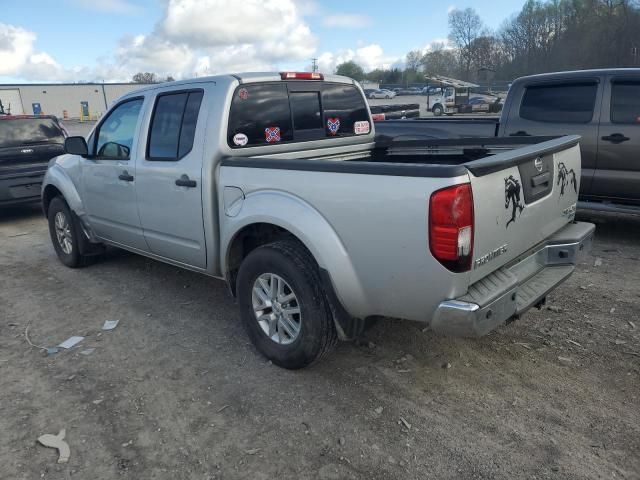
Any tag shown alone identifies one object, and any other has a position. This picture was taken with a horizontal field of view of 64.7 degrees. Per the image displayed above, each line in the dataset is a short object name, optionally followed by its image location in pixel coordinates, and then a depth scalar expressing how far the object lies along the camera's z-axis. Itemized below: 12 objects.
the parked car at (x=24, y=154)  7.93
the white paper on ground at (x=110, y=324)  4.19
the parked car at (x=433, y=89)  60.56
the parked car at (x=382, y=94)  61.00
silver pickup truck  2.59
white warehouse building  50.97
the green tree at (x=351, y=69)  102.92
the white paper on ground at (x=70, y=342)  3.89
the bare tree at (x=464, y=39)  106.38
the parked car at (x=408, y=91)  66.31
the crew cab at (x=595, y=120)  5.65
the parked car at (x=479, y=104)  29.77
